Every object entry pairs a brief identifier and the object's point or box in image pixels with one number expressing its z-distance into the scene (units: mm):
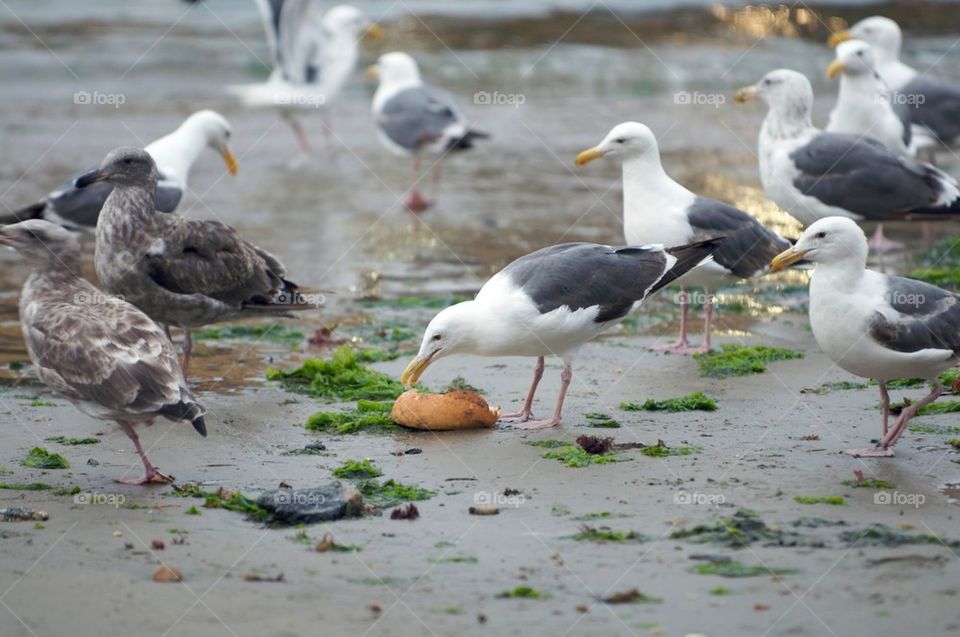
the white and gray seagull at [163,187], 19578
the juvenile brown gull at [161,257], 15164
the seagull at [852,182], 19562
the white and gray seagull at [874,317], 12070
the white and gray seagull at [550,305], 13258
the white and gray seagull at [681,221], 16625
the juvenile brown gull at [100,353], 11703
